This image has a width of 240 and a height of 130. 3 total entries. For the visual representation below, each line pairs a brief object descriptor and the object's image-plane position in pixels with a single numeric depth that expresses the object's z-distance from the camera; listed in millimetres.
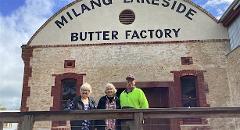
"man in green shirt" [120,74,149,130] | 7228
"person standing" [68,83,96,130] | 6953
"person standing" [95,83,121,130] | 7000
